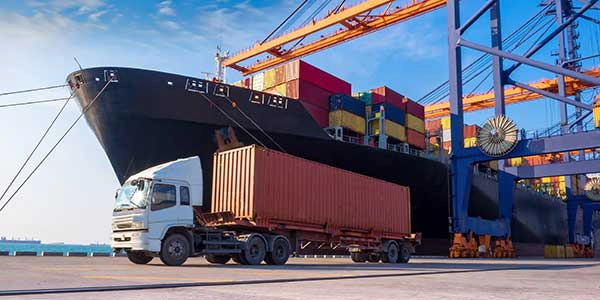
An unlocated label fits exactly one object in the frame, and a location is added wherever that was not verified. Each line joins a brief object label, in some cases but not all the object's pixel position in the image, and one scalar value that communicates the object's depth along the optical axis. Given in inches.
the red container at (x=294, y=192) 593.6
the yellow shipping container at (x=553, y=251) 1663.4
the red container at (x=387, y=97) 1074.7
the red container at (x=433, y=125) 1386.0
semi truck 535.8
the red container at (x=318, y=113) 952.3
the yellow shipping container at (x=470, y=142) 1456.4
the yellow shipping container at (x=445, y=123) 1517.0
